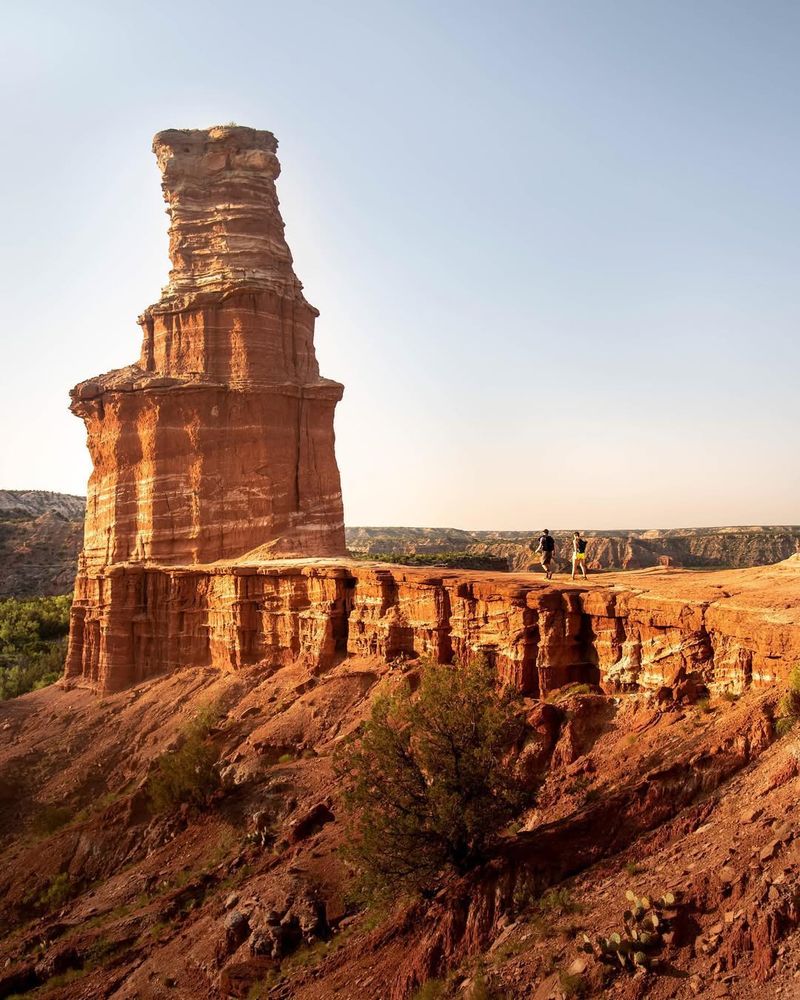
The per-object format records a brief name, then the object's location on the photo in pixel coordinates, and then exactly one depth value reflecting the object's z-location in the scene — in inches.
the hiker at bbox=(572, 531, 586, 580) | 876.0
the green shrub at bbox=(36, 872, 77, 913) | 799.1
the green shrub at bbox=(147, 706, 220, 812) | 817.5
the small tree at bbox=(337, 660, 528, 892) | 526.3
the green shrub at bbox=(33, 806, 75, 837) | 948.6
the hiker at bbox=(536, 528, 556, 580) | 912.9
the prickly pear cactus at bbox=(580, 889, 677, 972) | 371.6
